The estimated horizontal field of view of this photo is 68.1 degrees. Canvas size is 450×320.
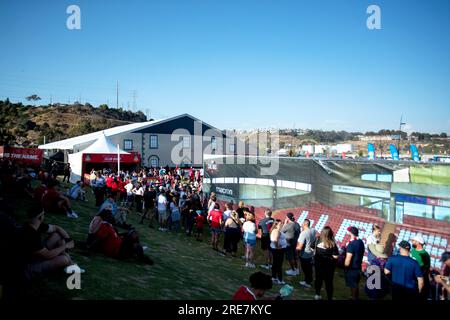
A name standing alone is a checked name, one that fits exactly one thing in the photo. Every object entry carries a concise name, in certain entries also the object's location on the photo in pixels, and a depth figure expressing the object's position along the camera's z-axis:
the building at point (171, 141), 35.09
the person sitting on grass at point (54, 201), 10.08
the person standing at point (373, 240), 7.77
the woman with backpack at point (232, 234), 9.88
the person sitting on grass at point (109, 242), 7.04
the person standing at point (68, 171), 23.17
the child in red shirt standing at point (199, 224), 11.96
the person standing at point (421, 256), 6.23
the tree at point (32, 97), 103.44
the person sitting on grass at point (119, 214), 9.97
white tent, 22.36
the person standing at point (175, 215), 12.68
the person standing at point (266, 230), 9.47
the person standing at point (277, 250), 7.78
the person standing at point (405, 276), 5.29
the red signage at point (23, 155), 20.16
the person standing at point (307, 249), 7.64
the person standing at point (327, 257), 6.46
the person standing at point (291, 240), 8.52
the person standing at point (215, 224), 10.80
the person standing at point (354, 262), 6.44
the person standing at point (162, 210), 12.66
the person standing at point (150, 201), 13.21
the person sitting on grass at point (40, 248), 4.68
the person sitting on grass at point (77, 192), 15.18
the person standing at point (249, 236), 9.16
